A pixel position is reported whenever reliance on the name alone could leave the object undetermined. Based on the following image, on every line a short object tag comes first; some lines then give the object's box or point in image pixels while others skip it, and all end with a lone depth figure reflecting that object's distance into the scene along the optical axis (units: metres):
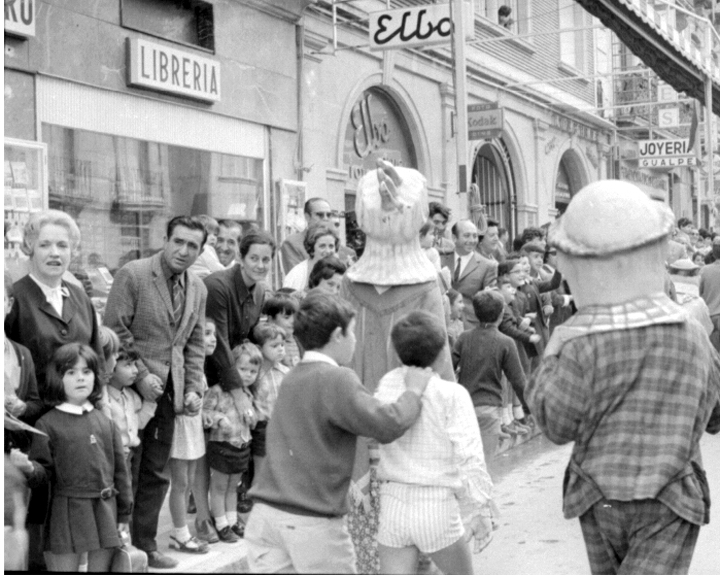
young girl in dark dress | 4.55
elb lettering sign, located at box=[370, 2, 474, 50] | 11.14
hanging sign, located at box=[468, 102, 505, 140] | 14.43
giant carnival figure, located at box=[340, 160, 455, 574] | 4.66
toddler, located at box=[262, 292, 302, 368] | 6.18
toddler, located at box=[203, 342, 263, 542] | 5.79
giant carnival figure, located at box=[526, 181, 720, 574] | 3.07
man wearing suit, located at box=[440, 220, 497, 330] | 8.60
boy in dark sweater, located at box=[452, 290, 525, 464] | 6.98
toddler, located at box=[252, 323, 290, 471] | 6.00
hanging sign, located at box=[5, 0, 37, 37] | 7.80
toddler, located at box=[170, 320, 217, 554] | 5.57
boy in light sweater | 4.13
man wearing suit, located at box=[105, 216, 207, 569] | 5.34
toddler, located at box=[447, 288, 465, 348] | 7.80
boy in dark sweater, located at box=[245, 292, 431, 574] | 3.71
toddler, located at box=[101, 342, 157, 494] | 5.16
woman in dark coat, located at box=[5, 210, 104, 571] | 4.71
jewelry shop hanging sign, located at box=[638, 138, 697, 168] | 19.28
